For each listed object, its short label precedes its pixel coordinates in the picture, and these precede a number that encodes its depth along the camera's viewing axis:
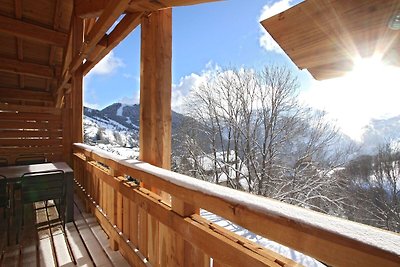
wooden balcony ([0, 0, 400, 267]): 0.65
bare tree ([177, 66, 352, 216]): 11.72
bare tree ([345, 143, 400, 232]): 11.72
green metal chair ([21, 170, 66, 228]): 2.29
